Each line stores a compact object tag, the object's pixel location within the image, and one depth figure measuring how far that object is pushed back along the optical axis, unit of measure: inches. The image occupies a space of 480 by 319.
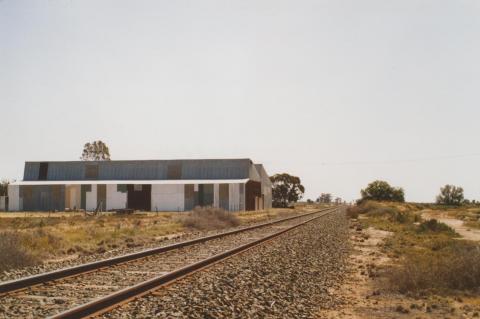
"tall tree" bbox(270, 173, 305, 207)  4008.4
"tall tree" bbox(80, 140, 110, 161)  4013.3
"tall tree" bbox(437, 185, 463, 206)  5194.4
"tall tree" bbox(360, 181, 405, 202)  4773.6
